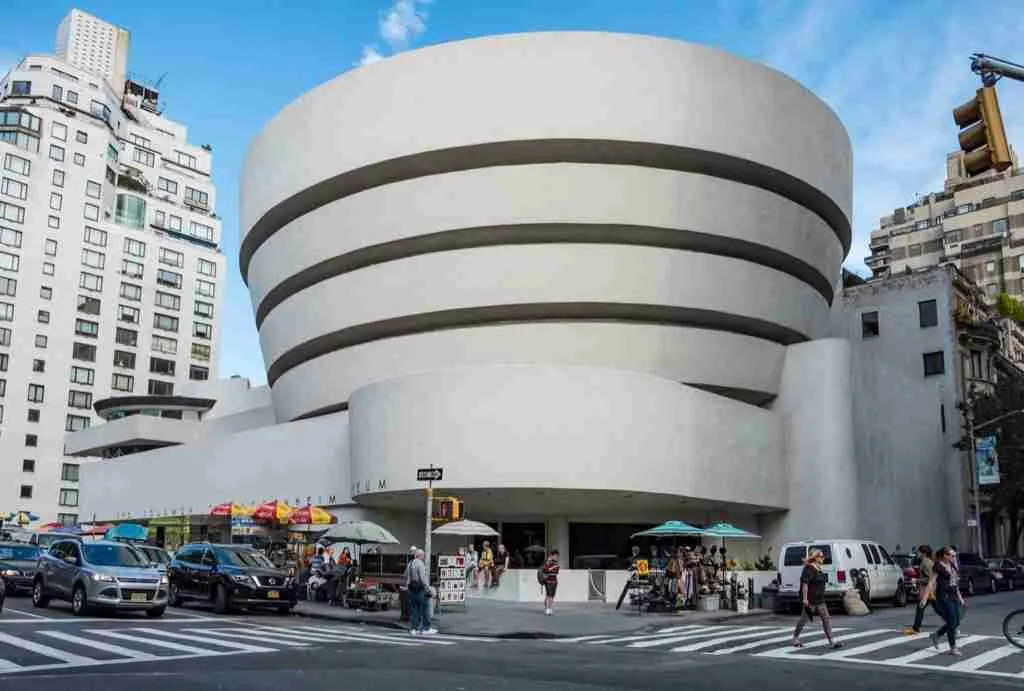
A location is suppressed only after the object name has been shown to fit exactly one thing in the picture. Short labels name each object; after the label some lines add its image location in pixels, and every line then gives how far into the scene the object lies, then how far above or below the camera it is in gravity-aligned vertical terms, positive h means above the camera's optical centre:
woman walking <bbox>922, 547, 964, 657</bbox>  17.16 -1.10
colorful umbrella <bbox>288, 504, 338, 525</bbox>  34.34 +0.31
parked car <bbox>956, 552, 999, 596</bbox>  38.25 -1.69
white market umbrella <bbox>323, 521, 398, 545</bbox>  29.16 -0.21
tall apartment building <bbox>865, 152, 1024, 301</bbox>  93.62 +28.70
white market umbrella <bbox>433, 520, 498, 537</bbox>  34.12 -0.06
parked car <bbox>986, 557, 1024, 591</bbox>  42.56 -1.73
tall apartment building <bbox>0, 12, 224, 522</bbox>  82.81 +22.18
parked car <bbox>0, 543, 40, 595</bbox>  27.56 -1.21
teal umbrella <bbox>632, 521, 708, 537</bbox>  32.53 -0.05
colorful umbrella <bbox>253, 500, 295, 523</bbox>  35.22 +0.48
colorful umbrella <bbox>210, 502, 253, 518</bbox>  38.49 +0.60
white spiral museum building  37.38 +9.86
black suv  24.41 -1.30
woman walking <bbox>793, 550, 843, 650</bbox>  19.05 -1.06
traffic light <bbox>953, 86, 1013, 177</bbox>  10.59 +4.13
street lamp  43.84 +2.39
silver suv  21.62 -1.15
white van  27.53 -1.07
